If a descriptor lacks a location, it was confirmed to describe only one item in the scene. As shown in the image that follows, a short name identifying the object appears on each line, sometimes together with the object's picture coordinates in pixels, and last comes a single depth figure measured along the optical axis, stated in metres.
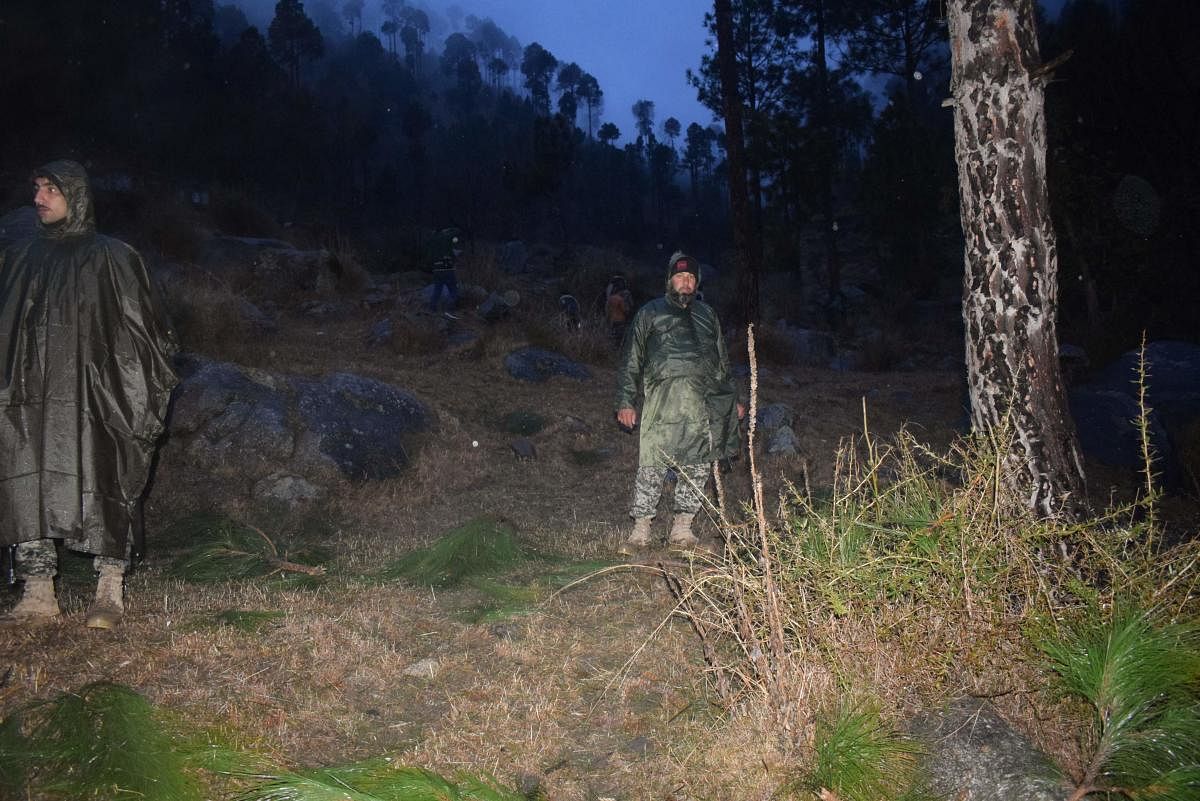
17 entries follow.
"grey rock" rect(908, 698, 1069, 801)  2.36
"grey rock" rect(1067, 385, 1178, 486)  6.98
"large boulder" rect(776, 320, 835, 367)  14.55
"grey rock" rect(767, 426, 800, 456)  8.28
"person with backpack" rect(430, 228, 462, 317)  13.89
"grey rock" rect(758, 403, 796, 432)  9.02
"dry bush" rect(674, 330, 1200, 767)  2.72
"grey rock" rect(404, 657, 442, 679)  3.58
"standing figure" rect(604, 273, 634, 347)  13.53
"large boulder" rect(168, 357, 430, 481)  6.86
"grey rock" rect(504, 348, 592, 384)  10.50
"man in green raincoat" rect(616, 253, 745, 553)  5.22
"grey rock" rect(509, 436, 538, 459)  7.96
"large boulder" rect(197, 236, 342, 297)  14.27
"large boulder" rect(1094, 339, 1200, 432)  7.71
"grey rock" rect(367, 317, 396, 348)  11.57
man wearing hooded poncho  3.77
